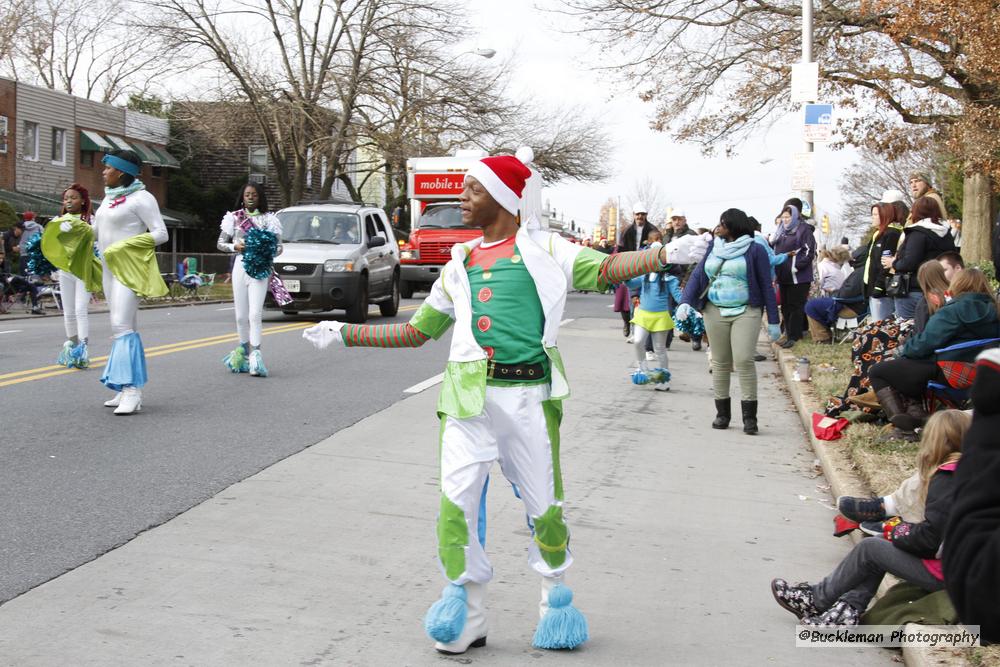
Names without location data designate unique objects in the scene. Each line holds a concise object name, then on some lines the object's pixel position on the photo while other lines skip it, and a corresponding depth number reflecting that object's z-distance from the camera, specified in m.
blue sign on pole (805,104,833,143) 19.05
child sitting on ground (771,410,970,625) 4.70
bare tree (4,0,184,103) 51.66
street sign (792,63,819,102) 19.31
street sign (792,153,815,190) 19.25
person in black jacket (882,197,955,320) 11.09
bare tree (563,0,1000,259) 25.22
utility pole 20.44
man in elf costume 4.74
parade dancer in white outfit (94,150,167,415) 9.98
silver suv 20.12
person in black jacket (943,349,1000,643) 2.69
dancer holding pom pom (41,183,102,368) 11.34
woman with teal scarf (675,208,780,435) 10.41
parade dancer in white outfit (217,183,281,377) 12.70
